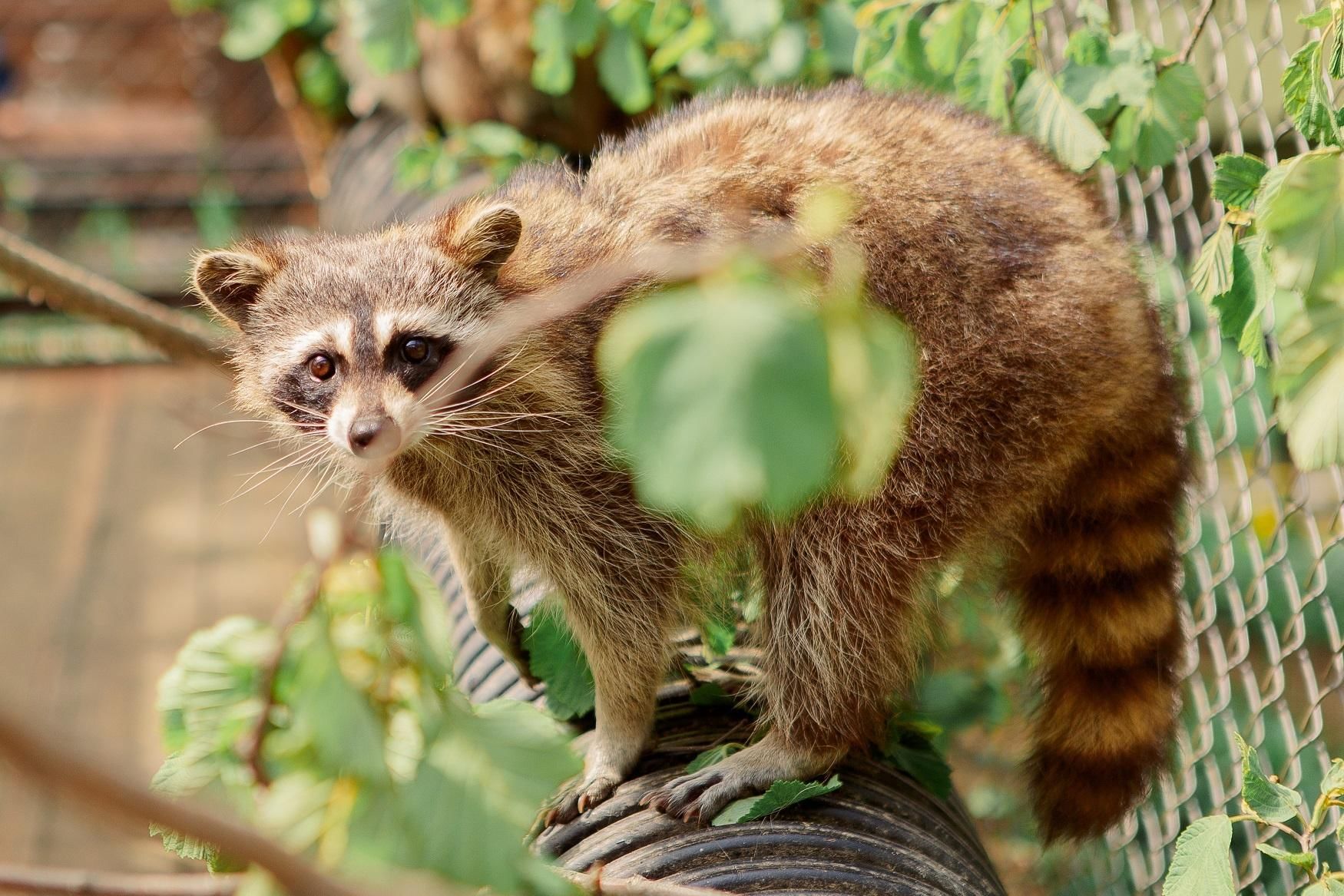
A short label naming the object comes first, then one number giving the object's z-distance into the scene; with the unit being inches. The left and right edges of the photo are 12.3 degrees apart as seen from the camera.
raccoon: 108.2
